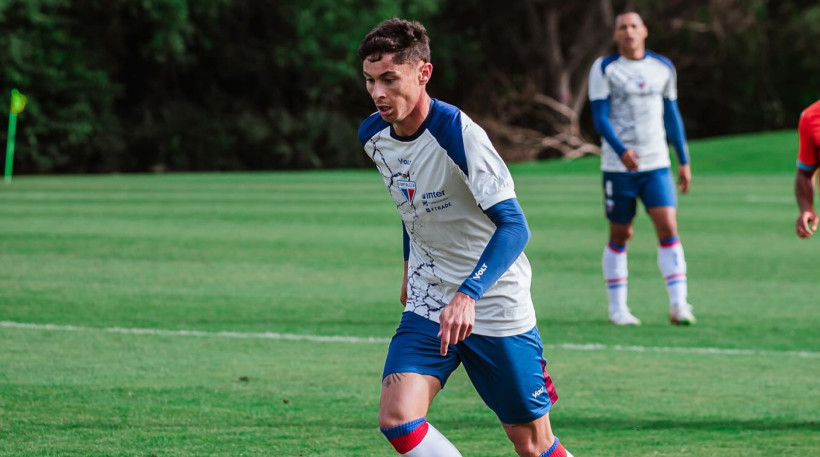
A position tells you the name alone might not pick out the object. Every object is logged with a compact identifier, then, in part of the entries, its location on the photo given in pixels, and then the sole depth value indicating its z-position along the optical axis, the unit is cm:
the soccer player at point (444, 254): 857
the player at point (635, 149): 1983
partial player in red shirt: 1266
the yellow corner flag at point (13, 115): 6529
